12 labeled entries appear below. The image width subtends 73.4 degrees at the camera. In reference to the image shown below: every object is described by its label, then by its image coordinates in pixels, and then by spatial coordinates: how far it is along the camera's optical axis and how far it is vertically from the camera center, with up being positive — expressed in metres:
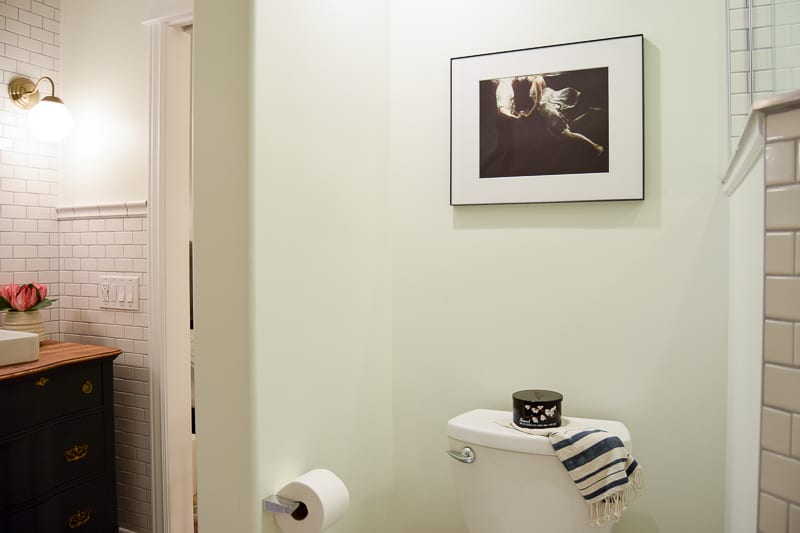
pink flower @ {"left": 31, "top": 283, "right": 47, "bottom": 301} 2.05 -0.12
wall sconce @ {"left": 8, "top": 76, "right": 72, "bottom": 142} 2.12 +0.59
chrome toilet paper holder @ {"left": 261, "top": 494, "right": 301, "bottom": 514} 1.10 -0.51
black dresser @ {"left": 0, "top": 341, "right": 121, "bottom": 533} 1.71 -0.64
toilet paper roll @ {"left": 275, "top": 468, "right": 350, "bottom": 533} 1.11 -0.51
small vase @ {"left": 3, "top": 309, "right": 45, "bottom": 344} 1.97 -0.23
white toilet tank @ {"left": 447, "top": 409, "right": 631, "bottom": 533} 1.25 -0.54
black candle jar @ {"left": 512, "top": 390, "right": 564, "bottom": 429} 1.34 -0.38
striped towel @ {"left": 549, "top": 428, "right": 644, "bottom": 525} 1.21 -0.48
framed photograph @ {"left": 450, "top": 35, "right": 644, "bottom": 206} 1.45 +0.38
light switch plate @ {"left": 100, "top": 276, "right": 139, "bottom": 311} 2.12 -0.14
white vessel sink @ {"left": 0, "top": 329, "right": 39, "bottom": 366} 1.74 -0.29
